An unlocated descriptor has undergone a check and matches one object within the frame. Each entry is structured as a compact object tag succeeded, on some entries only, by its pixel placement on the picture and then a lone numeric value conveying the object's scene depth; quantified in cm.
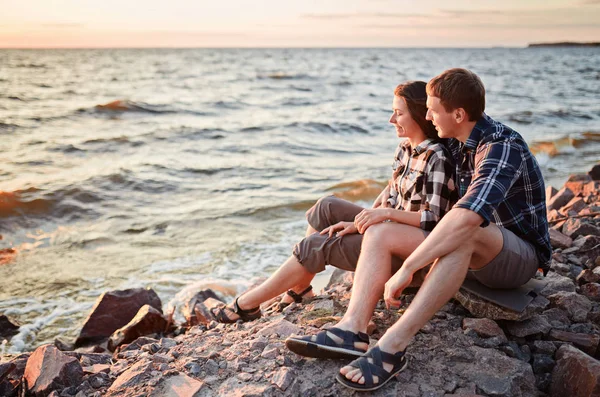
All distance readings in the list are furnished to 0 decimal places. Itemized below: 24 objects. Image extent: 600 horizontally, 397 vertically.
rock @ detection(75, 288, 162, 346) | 502
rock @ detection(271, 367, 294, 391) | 282
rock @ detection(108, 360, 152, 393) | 305
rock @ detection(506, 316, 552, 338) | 331
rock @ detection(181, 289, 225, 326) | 493
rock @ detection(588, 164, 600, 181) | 808
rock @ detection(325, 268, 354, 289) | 456
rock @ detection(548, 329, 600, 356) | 321
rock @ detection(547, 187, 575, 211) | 709
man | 276
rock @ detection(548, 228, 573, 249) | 478
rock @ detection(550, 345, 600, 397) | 274
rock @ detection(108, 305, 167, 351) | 480
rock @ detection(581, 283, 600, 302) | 378
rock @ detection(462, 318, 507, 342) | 326
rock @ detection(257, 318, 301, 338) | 342
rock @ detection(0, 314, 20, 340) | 501
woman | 326
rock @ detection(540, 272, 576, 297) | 379
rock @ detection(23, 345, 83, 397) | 321
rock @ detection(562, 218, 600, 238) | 496
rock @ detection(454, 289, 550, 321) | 327
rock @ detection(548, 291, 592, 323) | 352
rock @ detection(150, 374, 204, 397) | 290
